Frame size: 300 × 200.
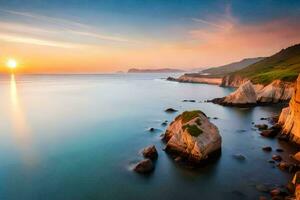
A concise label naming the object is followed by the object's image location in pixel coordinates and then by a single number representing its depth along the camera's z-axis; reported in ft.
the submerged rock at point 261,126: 134.82
